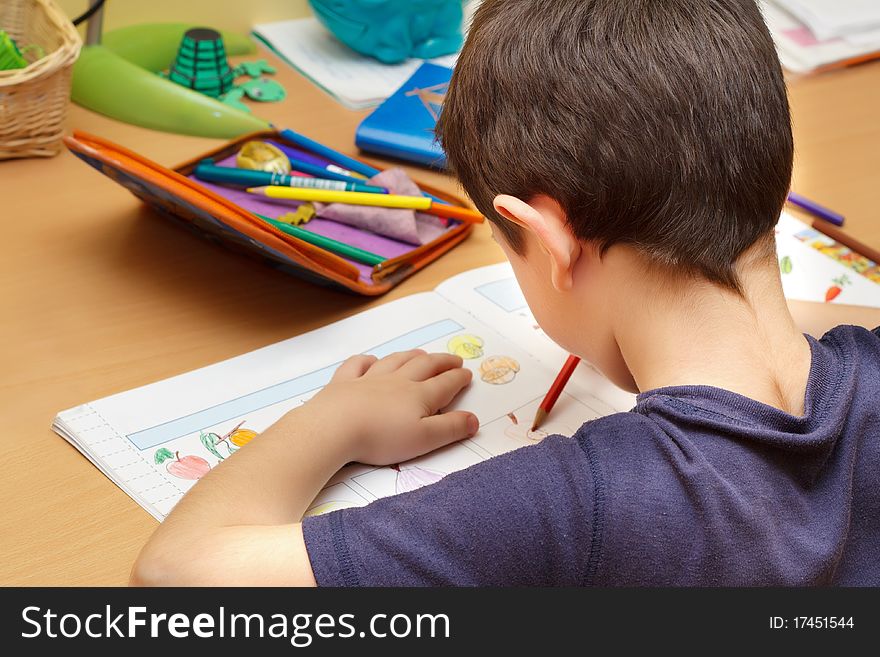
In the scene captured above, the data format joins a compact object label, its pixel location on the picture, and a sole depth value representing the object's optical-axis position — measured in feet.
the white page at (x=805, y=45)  4.24
